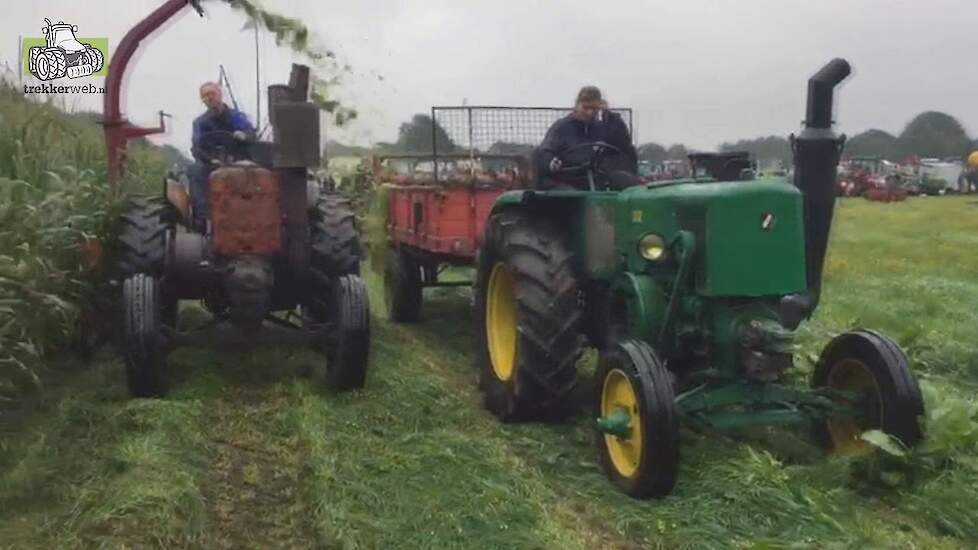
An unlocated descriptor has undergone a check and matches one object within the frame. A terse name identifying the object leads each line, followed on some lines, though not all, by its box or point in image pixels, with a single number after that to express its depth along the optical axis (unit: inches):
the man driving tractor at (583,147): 260.4
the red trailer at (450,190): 328.5
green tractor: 189.0
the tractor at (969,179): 1815.9
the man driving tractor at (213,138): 293.3
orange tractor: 251.3
